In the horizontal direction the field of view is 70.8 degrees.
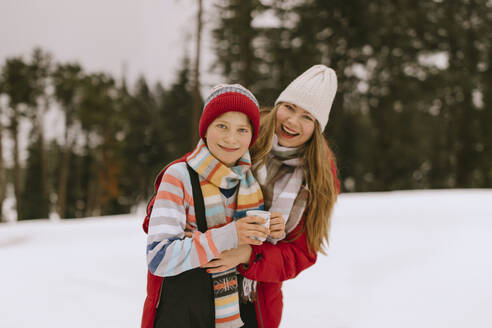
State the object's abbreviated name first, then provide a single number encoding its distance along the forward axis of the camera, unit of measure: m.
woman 1.70
